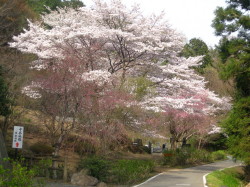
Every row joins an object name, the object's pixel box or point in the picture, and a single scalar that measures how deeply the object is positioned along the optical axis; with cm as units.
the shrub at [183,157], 2497
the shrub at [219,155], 3325
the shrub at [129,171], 1617
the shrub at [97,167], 1556
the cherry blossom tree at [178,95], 2034
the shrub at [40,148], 2164
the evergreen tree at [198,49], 4634
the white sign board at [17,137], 1370
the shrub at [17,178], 623
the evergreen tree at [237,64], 1764
